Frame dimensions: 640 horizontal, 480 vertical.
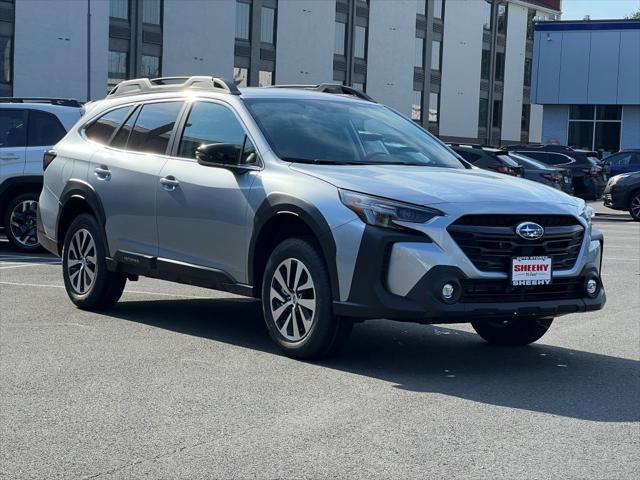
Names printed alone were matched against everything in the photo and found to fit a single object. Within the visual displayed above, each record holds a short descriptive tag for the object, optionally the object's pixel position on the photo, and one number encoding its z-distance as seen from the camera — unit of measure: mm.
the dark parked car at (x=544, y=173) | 30109
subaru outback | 6996
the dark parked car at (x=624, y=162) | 37875
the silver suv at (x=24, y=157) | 14961
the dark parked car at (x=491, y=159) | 27688
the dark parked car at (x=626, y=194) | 28469
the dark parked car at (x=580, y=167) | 33938
